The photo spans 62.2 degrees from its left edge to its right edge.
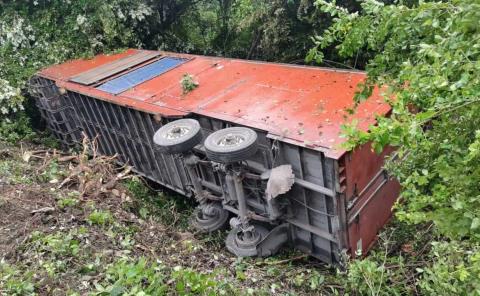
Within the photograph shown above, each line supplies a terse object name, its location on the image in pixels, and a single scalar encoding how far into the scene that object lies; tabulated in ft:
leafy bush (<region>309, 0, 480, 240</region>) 6.44
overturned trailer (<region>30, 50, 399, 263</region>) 15.21
